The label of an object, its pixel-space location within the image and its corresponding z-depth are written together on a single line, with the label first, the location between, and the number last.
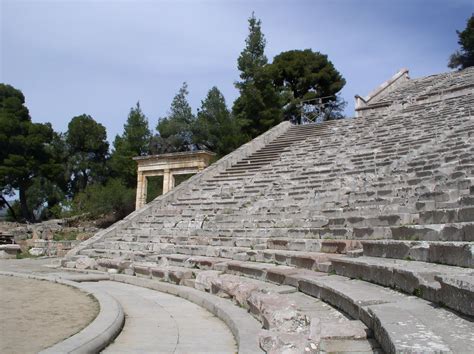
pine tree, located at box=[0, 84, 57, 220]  32.16
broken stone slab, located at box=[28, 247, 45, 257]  16.90
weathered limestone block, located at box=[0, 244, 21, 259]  16.08
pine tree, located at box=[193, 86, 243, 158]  26.97
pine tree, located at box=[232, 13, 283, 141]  27.78
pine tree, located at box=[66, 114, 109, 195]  39.47
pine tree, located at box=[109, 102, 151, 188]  32.50
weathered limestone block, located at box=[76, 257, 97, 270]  12.20
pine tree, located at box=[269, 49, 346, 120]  34.25
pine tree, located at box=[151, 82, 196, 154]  32.25
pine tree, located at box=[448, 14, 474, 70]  36.62
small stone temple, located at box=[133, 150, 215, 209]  21.41
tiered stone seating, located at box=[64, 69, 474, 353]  3.82
